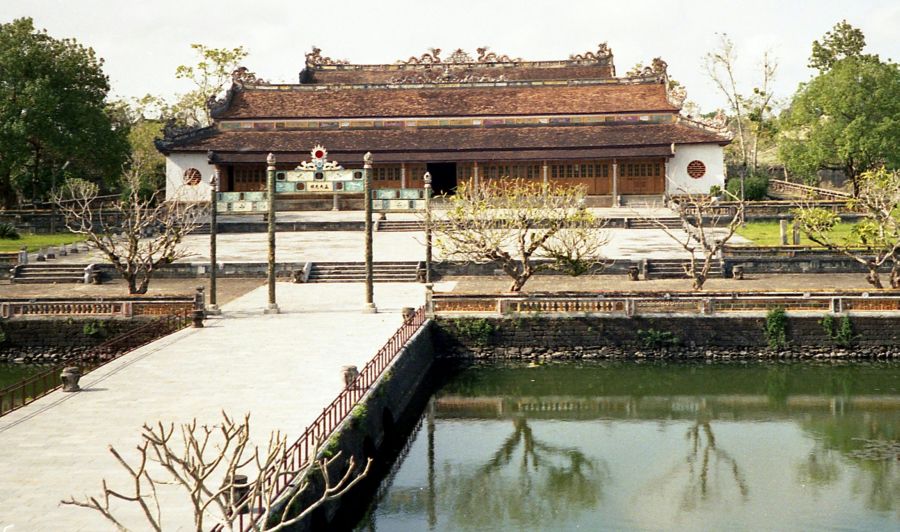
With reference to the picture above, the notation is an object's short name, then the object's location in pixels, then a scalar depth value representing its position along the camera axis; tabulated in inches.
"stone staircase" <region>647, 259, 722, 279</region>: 1540.4
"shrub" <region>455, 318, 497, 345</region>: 1270.9
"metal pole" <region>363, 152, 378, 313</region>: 1298.0
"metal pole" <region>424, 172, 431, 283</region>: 1392.7
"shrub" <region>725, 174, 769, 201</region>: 2304.4
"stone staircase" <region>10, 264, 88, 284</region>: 1582.2
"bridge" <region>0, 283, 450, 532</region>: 641.0
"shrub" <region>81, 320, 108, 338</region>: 1285.7
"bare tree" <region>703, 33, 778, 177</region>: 2888.8
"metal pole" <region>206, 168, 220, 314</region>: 1321.4
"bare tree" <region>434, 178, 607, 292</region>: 1369.3
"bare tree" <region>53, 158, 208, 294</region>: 1395.2
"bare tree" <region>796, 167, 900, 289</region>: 1370.1
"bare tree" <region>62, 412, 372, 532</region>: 434.0
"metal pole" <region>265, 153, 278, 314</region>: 1302.9
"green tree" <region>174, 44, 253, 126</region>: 3041.3
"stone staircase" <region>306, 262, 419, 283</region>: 1553.9
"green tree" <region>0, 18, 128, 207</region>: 2087.8
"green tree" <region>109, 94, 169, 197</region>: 2496.3
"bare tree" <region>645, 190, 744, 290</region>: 1373.0
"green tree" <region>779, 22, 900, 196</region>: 2290.8
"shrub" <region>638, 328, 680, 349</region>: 1263.5
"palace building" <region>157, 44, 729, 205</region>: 2313.0
